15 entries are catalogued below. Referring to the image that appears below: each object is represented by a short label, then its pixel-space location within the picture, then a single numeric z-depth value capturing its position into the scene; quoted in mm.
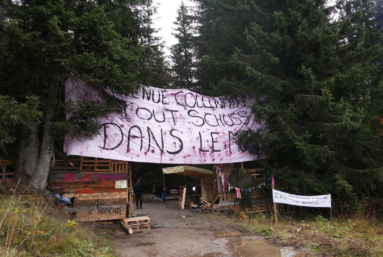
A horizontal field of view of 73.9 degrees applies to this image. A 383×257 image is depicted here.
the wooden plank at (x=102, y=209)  8867
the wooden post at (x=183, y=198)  16500
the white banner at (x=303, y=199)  8914
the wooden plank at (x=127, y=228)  8148
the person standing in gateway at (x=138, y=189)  14598
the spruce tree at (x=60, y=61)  7305
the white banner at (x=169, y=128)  8936
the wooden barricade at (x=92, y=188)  9000
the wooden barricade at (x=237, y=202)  11844
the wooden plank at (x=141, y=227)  9011
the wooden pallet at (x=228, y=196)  12234
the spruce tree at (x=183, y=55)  23484
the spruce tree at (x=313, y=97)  9758
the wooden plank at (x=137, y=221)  9028
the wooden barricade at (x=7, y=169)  7856
